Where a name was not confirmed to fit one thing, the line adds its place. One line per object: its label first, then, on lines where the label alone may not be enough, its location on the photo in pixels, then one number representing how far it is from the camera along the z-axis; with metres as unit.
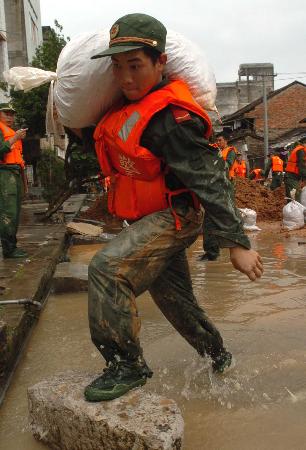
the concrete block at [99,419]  1.94
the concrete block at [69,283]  5.06
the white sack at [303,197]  10.73
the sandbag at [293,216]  9.54
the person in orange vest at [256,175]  24.81
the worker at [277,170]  15.85
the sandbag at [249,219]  9.69
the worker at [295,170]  11.18
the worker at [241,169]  18.73
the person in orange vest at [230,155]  11.40
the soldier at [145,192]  2.24
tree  15.90
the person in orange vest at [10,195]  6.26
